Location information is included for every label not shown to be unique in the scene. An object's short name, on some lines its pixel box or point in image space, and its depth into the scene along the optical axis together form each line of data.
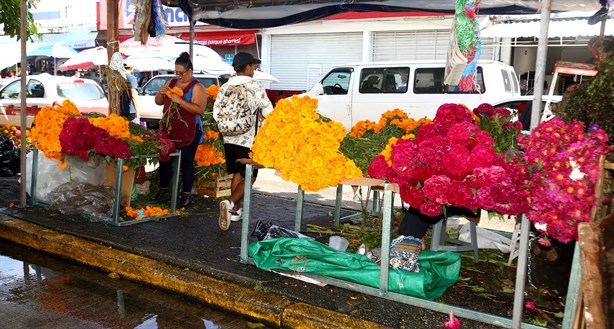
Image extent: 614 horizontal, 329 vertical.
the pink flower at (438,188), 3.78
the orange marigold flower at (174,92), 6.82
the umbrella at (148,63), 18.30
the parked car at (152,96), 17.73
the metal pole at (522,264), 3.44
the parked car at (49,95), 14.01
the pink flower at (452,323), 3.87
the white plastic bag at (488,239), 5.83
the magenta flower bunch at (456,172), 3.53
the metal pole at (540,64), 3.37
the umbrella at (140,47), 18.66
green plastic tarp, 4.34
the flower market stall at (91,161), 6.29
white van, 14.15
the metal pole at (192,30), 8.20
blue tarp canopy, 6.44
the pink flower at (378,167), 4.29
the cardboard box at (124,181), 6.80
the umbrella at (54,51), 23.95
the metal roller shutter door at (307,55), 21.33
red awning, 22.92
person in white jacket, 6.17
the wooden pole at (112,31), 7.56
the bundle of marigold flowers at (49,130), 6.62
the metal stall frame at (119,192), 6.19
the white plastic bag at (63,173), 6.84
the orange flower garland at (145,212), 6.59
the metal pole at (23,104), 6.50
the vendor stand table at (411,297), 3.37
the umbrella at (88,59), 18.64
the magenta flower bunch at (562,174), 2.99
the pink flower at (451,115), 4.49
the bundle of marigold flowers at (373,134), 5.04
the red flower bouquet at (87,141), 6.19
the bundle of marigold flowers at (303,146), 4.48
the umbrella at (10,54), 23.28
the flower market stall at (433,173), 3.10
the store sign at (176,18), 24.72
